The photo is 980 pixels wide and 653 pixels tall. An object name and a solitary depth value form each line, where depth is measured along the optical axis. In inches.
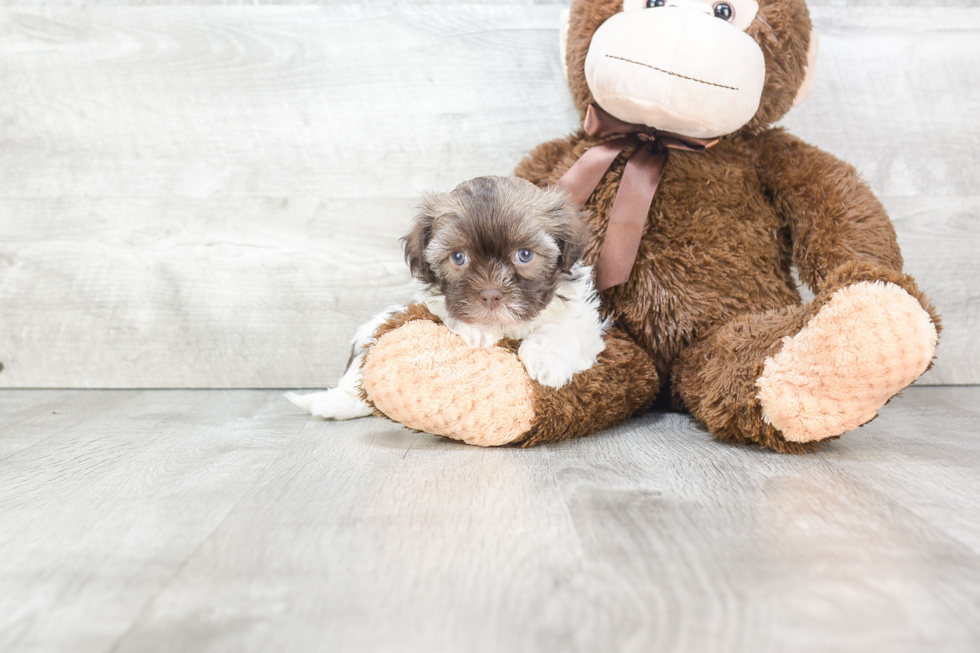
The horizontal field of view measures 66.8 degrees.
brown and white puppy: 46.7
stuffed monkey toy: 45.4
